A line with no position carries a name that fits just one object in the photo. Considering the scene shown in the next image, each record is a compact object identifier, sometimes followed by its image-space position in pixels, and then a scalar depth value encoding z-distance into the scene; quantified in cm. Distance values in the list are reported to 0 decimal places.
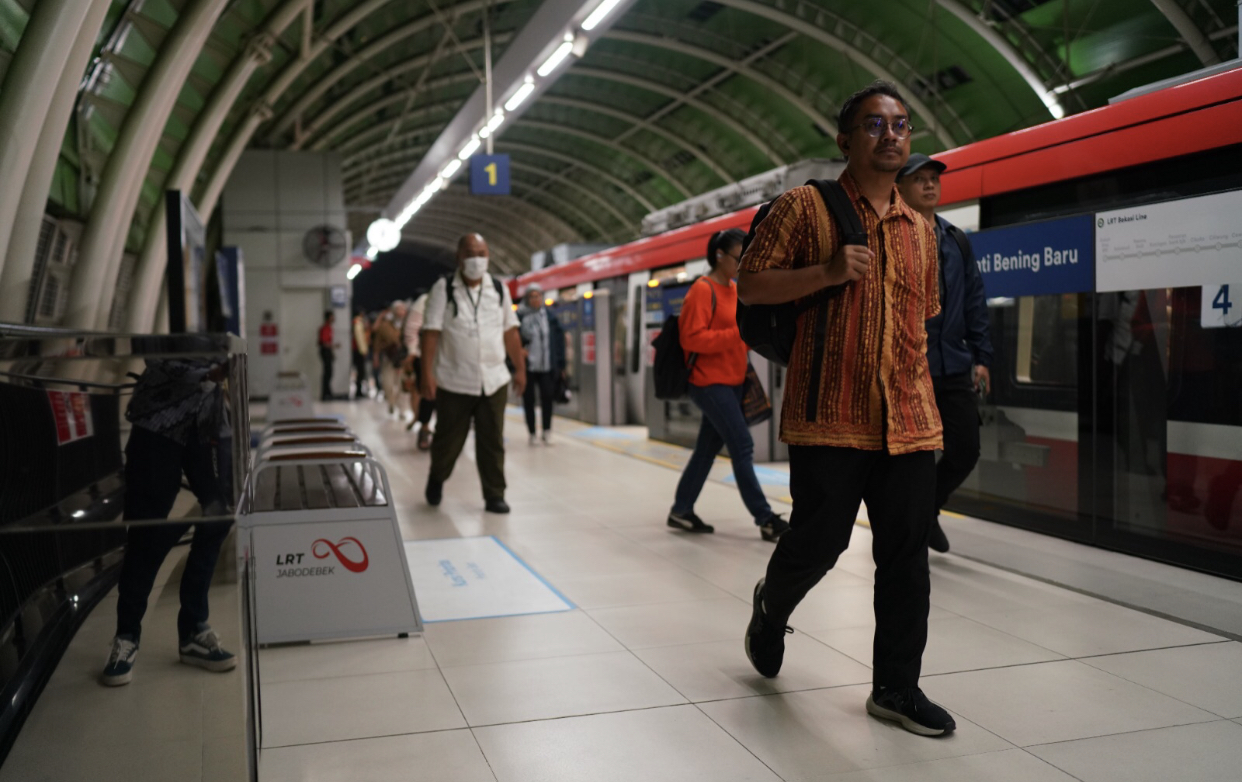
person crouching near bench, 188
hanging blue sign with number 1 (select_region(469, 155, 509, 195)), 1571
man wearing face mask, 675
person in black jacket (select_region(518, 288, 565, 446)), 1140
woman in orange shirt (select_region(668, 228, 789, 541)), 565
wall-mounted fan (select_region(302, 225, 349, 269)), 2152
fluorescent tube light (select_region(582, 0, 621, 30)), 993
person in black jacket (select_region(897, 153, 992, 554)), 444
